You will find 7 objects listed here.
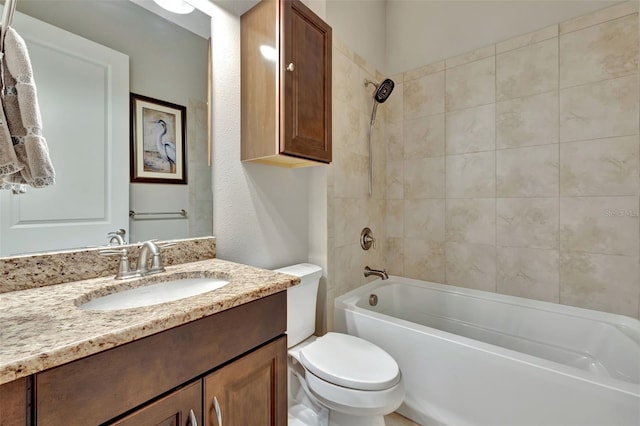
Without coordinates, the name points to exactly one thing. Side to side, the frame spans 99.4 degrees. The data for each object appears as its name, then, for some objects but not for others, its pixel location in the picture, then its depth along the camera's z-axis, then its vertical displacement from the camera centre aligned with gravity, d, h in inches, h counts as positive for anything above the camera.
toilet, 41.7 -26.8
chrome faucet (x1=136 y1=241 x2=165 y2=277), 37.0 -6.9
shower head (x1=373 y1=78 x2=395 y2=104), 73.9 +33.4
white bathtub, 39.9 -27.7
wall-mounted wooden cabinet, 45.9 +22.9
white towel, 23.6 +8.9
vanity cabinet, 19.0 -14.4
